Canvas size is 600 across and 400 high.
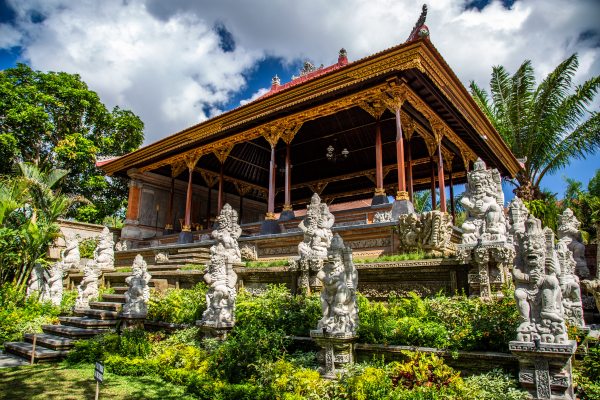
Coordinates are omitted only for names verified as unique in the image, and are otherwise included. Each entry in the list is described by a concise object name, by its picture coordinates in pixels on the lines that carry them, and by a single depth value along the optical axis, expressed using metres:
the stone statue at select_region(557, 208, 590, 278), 8.23
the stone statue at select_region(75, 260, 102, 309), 9.63
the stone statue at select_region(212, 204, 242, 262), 7.18
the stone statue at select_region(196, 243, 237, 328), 6.11
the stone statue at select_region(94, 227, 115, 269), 11.29
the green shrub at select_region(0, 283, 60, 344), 8.48
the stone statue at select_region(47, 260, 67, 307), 10.66
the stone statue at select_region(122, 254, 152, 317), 7.56
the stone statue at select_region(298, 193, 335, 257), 7.62
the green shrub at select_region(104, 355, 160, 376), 5.96
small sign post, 4.07
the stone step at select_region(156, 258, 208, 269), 11.30
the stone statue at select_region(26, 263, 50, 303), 10.62
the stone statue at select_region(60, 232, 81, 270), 11.90
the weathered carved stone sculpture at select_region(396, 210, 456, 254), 7.67
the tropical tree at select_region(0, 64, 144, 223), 19.05
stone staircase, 7.11
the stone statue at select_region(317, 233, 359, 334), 4.92
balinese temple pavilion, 10.93
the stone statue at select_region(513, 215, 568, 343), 3.82
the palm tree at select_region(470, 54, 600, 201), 14.93
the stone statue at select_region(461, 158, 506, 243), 6.12
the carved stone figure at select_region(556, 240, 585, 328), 5.42
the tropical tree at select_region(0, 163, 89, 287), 10.66
